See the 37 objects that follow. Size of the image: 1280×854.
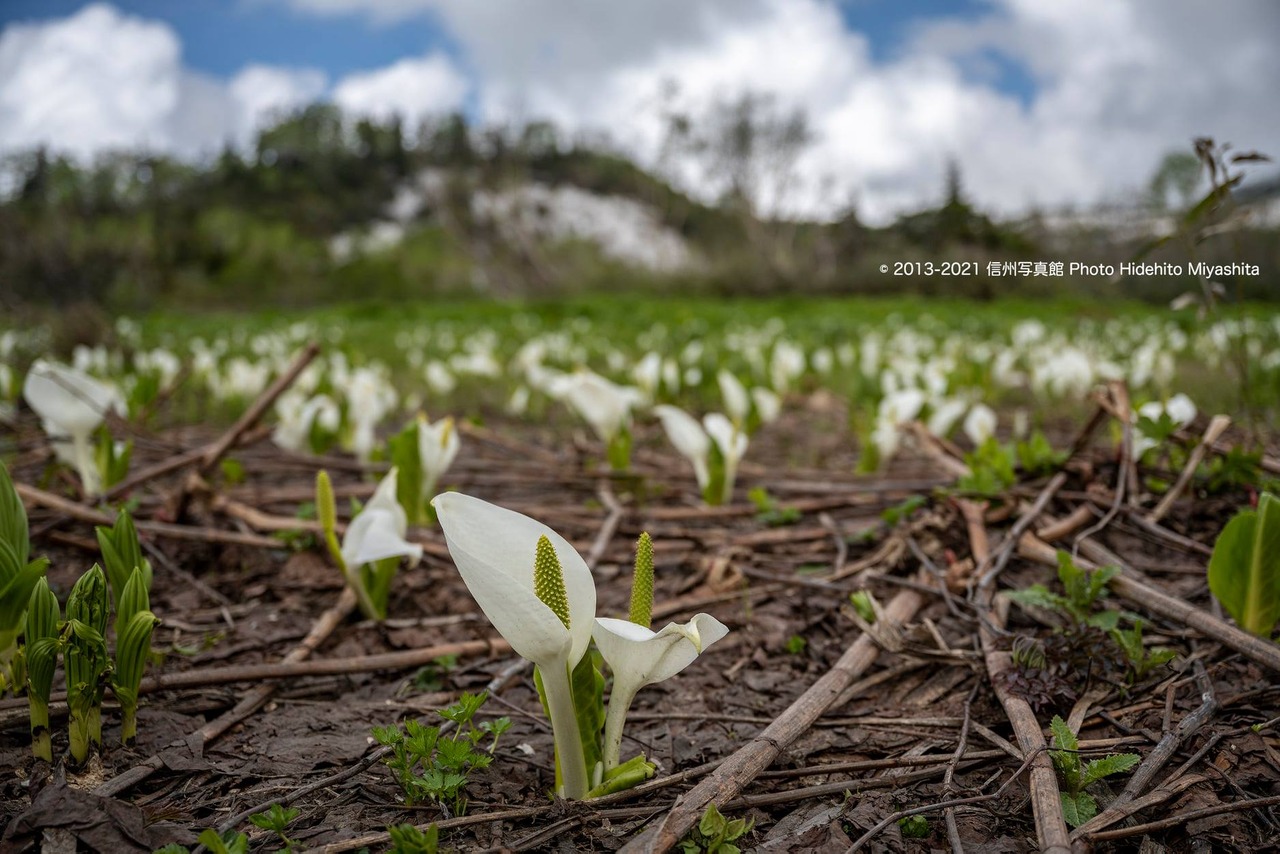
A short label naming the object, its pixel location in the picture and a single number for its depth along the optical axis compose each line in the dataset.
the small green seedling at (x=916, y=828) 1.09
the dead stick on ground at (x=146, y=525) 2.05
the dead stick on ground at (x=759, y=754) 1.00
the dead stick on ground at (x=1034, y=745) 1.00
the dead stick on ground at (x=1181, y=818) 1.01
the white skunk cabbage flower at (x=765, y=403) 3.45
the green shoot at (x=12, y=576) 1.22
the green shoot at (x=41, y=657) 1.12
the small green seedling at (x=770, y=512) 2.46
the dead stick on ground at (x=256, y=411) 2.29
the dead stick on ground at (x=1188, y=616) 1.36
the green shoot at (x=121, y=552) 1.38
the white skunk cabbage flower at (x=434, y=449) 2.21
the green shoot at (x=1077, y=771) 1.09
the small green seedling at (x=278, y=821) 1.00
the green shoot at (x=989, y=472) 2.11
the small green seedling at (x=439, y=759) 1.10
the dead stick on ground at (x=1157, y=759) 1.03
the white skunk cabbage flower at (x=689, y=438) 2.41
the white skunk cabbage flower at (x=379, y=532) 1.55
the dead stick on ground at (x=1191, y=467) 2.04
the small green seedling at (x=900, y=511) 2.11
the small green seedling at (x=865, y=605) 1.62
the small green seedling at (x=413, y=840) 0.94
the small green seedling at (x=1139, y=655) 1.39
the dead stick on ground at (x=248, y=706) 1.15
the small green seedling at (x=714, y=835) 1.00
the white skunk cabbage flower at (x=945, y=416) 2.86
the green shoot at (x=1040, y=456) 2.23
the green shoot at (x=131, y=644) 1.22
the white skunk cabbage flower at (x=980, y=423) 2.76
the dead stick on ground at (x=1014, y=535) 1.74
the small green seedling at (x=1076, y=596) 1.53
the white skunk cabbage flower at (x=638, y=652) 0.96
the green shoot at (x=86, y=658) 1.15
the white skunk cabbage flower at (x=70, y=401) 2.07
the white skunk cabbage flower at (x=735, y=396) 3.15
